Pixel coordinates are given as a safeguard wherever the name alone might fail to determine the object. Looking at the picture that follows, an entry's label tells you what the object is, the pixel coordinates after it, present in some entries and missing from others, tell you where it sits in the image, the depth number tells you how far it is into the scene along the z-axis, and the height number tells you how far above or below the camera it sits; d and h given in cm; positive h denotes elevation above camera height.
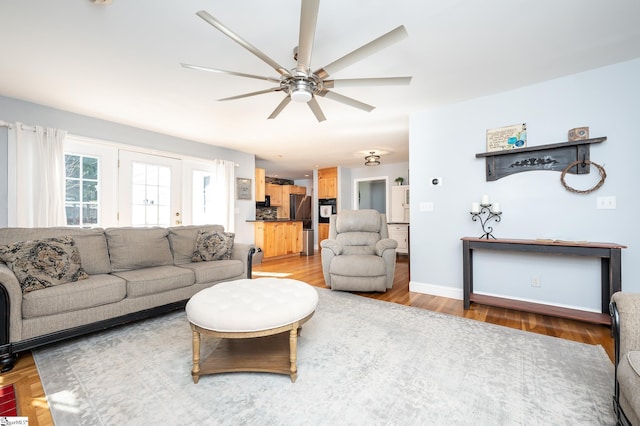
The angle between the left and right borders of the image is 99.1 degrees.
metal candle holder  312 -6
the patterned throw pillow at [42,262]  206 -38
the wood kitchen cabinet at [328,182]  781 +89
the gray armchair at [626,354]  105 -60
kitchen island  618 -57
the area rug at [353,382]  137 -102
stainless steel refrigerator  879 +16
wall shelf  266 +57
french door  419 +40
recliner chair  345 -56
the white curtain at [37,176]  320 +47
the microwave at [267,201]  830 +38
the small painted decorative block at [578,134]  264 +76
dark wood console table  231 -50
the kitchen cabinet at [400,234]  667 -54
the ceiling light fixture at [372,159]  587 +116
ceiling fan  141 +94
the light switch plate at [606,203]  254 +8
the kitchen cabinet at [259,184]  655 +71
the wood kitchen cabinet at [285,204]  873 +29
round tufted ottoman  159 -64
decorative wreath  257 +33
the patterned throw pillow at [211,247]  329 -41
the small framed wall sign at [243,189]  579 +54
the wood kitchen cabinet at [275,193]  842 +64
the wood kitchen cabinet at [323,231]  789 -53
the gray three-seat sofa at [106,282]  190 -60
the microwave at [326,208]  779 +14
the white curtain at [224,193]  539 +41
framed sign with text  296 +83
